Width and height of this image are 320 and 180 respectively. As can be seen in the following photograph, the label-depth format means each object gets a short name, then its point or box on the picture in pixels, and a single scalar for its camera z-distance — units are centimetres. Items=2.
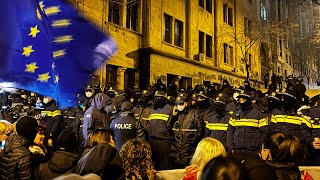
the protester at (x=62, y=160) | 464
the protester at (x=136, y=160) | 475
